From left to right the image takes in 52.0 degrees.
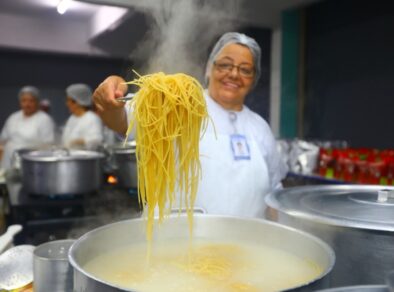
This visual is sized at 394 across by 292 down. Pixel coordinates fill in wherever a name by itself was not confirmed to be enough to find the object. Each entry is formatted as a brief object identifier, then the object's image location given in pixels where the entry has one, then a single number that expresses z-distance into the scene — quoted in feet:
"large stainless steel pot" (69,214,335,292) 3.69
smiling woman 6.63
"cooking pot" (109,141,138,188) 10.70
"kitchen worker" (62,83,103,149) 16.65
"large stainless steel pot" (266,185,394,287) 3.36
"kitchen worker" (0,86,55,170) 19.01
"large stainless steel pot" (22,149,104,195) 9.35
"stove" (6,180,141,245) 9.56
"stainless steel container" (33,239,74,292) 3.50
